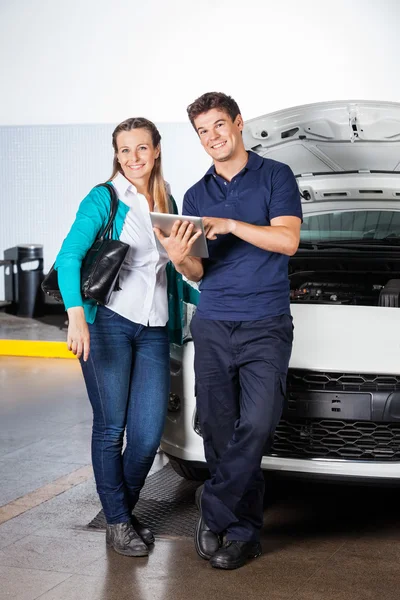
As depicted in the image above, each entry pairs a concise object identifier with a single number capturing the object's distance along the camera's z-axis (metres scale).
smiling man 3.37
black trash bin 10.49
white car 3.59
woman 3.56
